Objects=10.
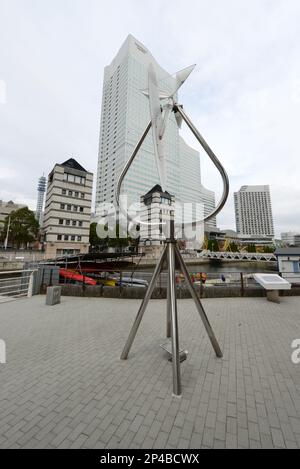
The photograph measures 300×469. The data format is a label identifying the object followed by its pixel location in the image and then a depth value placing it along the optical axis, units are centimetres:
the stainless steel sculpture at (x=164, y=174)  401
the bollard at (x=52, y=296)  782
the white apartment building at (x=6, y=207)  7288
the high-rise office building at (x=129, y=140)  8587
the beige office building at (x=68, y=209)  4291
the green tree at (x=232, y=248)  8565
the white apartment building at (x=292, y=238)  16816
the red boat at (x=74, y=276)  1360
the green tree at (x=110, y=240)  6106
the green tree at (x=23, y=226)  4375
